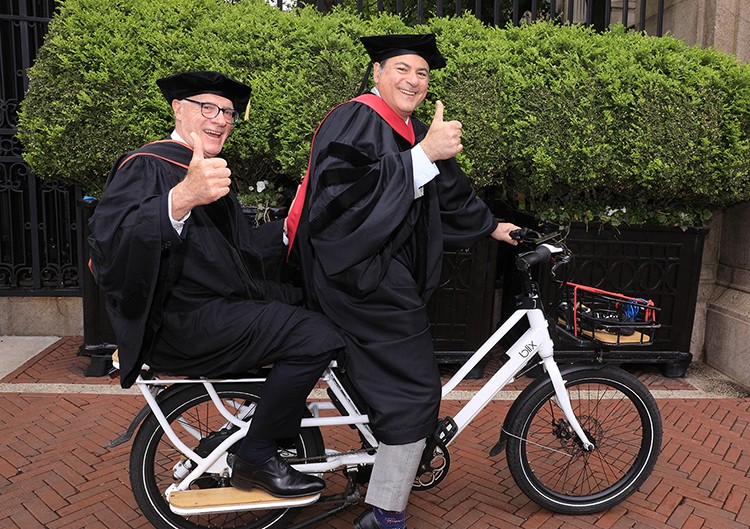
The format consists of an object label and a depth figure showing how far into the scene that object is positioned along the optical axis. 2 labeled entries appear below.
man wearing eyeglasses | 2.35
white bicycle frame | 2.66
